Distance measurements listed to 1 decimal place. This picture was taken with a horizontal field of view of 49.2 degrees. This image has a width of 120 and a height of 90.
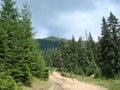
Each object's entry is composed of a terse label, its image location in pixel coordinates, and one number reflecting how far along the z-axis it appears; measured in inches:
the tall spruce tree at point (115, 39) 882.2
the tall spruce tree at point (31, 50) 604.4
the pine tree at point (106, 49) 888.0
